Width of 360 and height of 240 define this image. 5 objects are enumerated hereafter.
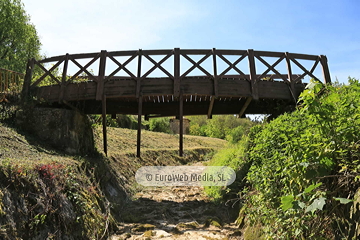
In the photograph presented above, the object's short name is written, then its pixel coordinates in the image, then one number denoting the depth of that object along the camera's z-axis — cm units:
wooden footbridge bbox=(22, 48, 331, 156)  939
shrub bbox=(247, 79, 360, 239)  290
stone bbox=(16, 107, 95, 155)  926
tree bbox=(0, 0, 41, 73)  2367
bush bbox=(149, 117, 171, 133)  3434
